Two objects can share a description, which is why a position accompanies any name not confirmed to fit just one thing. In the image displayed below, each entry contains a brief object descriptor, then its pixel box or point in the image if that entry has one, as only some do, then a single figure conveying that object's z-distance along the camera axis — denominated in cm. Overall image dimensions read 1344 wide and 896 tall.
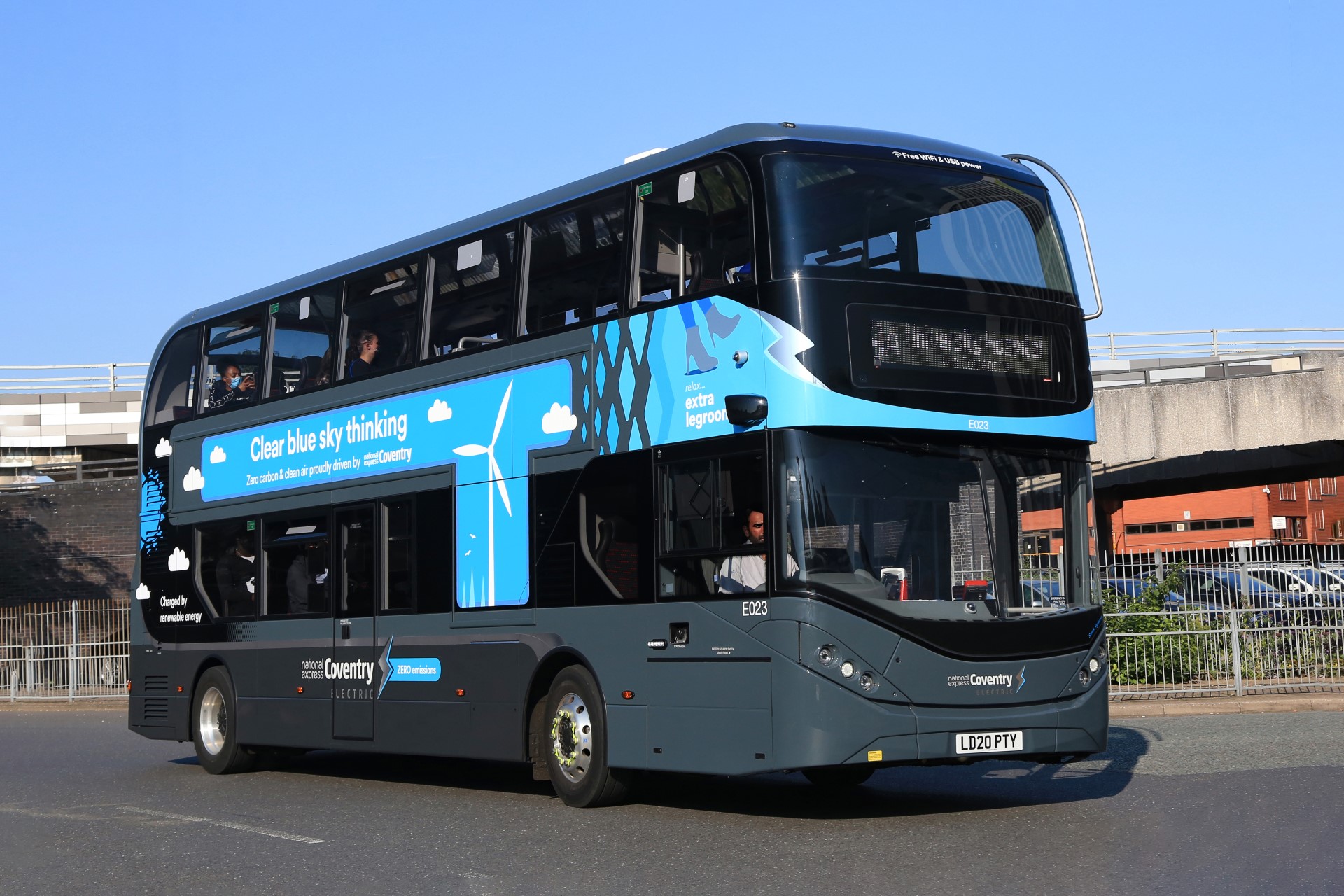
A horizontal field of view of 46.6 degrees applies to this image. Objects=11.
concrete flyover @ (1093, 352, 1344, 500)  3181
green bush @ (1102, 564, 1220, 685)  2041
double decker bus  975
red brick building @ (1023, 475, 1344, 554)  8262
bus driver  983
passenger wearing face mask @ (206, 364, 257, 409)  1570
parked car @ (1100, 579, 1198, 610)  2058
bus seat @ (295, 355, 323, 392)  1464
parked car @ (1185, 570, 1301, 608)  2027
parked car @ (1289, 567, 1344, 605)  2023
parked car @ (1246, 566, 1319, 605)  2002
